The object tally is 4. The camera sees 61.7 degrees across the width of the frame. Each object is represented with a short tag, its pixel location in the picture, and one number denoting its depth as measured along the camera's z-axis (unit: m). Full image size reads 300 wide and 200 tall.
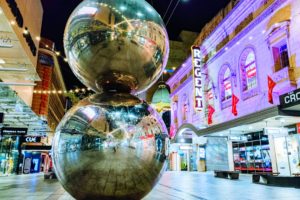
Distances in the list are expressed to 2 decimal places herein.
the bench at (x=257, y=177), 10.61
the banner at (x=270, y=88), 13.22
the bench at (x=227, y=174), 13.02
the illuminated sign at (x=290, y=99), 10.00
